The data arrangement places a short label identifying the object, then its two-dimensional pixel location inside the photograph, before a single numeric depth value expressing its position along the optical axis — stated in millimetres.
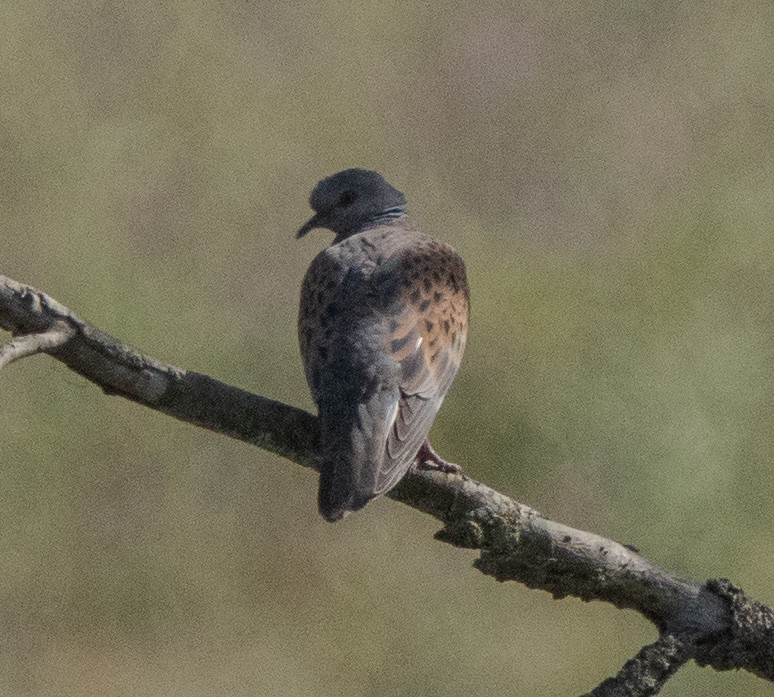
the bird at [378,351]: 8500
